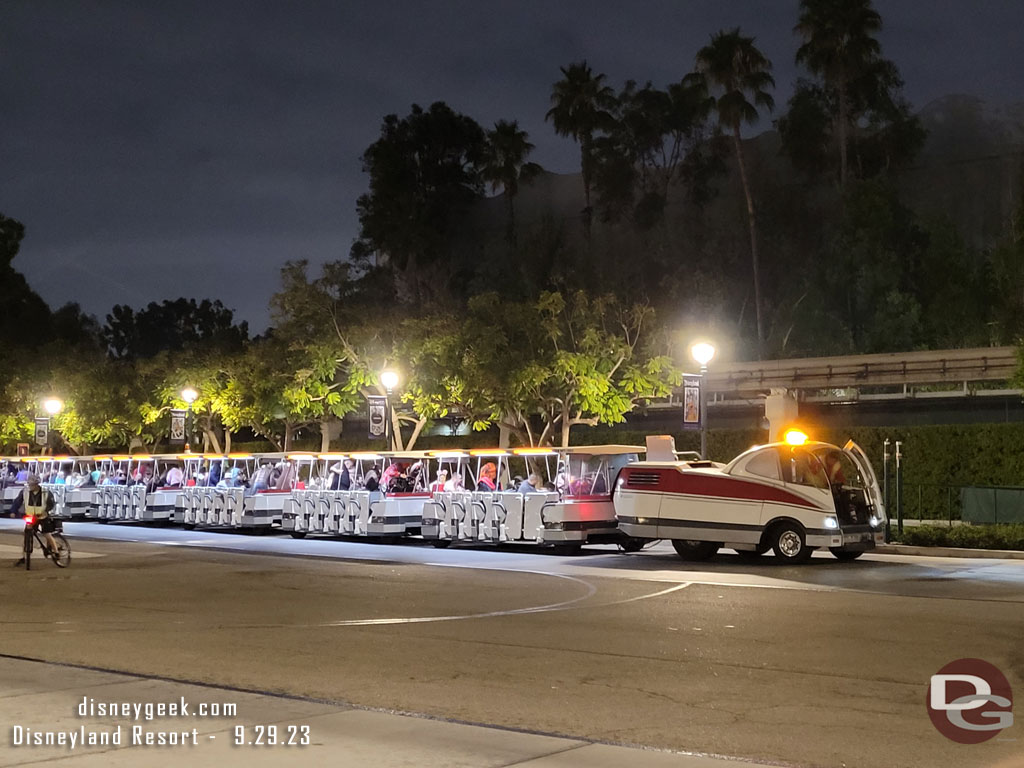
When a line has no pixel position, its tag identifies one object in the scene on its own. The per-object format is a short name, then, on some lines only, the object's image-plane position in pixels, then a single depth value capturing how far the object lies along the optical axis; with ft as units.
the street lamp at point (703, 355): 87.51
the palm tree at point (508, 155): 241.76
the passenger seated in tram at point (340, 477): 96.37
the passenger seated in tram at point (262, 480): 105.29
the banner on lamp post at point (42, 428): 176.35
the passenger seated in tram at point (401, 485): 92.48
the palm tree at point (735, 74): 204.74
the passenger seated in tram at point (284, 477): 105.19
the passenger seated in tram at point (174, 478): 118.42
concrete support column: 146.94
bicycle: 71.92
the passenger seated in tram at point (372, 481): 93.76
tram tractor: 70.90
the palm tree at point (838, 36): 220.84
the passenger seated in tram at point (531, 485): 81.25
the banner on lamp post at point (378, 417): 118.21
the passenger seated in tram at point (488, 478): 85.46
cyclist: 71.87
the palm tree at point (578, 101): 244.83
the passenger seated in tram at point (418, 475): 94.52
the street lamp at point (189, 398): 157.28
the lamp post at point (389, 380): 121.08
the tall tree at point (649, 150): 302.86
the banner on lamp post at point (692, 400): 90.07
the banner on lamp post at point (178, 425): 153.69
